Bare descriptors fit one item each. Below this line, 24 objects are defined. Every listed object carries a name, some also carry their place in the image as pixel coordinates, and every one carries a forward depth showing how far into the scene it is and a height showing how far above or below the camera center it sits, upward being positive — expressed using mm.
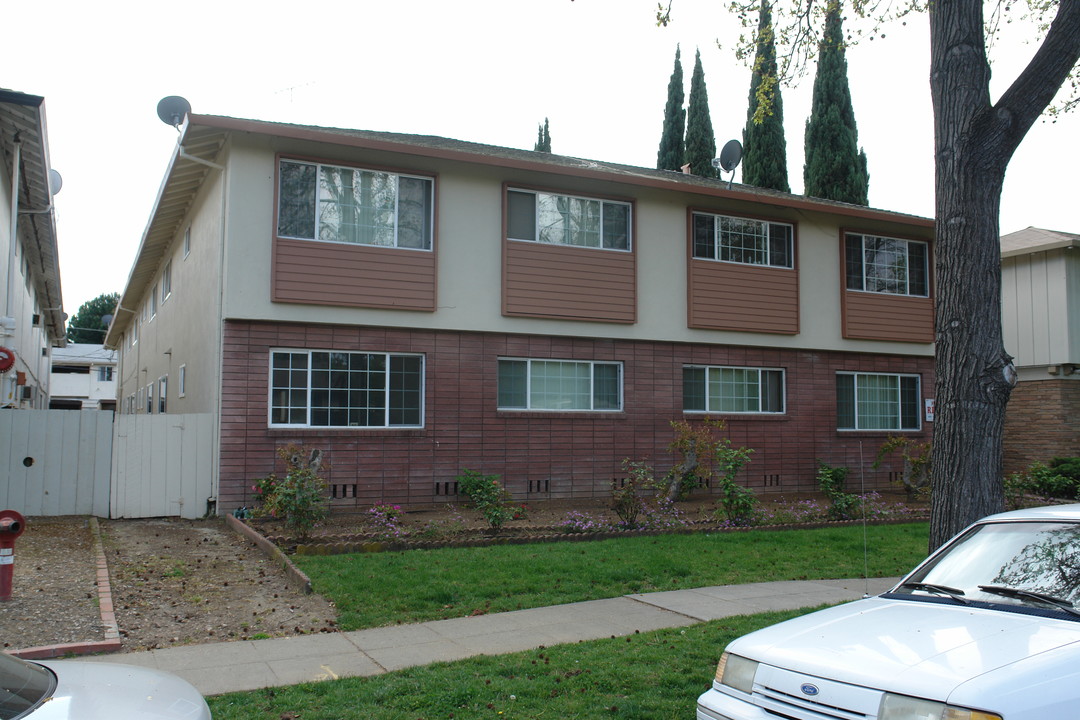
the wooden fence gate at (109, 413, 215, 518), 13422 -862
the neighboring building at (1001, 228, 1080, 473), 19656 +1595
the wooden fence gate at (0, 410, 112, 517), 13039 -775
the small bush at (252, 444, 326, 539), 11211 -1159
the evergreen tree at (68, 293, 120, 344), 79250 +8593
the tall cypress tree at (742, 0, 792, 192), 33438 +10213
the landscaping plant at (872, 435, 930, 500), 17078 -1043
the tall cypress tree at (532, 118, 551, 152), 40938 +12954
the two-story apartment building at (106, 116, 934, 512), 13586 +1763
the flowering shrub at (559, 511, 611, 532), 12055 -1569
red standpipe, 7309 -1128
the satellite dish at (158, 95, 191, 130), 15062 +5247
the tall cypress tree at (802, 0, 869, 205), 32406 +10166
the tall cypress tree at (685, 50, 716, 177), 34281 +11085
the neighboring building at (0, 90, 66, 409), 13414 +3995
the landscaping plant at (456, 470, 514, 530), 11891 -1253
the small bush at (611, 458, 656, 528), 12492 -1303
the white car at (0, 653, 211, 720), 3205 -1123
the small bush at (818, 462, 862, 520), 14000 -1438
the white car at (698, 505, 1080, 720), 3500 -1058
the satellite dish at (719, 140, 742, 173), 18125 +5396
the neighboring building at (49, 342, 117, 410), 58941 +2230
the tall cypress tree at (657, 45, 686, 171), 36062 +11817
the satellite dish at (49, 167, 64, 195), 20903 +5636
